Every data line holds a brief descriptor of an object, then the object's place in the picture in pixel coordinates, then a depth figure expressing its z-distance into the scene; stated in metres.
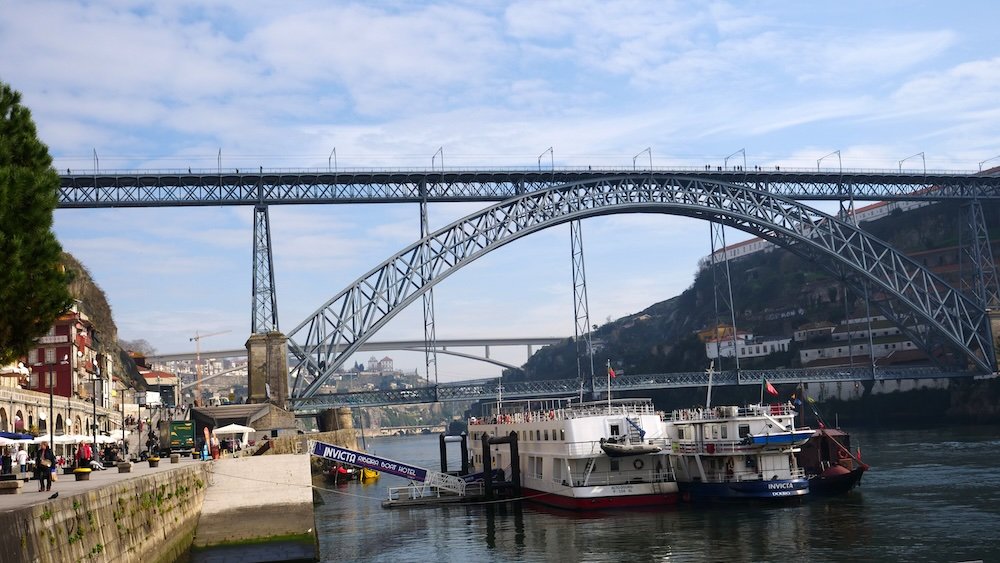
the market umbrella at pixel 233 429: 49.11
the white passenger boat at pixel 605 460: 40.31
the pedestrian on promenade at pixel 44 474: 21.30
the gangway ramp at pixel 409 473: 45.19
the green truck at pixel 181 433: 53.19
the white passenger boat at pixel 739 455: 39.03
